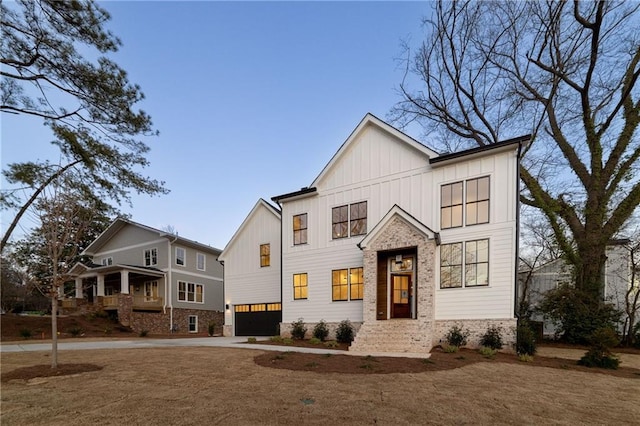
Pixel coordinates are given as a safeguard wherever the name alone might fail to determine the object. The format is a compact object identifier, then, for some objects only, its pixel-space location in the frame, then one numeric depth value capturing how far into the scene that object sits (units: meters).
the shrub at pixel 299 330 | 15.09
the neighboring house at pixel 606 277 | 16.45
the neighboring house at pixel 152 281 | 23.95
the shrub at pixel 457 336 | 11.79
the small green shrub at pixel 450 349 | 10.66
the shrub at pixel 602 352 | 8.91
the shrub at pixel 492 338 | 11.23
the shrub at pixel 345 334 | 13.66
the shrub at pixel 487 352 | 10.10
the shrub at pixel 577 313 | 14.12
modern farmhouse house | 11.75
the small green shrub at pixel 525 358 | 9.62
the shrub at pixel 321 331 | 14.58
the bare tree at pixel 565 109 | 15.33
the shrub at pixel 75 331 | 19.01
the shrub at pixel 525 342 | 10.87
